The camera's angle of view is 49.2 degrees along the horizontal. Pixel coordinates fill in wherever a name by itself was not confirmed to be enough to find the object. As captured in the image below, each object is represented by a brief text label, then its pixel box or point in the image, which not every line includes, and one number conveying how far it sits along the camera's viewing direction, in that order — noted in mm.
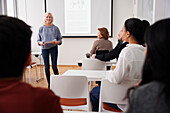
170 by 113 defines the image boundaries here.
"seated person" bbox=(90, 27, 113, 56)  3754
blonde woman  4207
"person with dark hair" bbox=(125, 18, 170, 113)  713
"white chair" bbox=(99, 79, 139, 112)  1778
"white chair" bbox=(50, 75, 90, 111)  1949
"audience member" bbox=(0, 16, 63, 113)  737
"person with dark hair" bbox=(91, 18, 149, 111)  1755
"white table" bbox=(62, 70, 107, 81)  2246
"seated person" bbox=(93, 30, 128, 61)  2555
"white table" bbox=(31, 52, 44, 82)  5077
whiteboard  6278
